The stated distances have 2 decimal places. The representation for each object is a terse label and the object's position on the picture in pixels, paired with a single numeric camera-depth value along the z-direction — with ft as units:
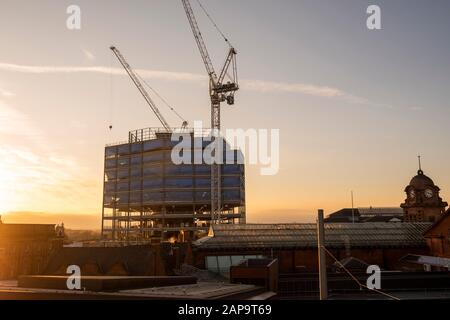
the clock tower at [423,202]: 262.67
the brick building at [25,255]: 168.86
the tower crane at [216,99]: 433.07
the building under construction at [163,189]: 453.17
